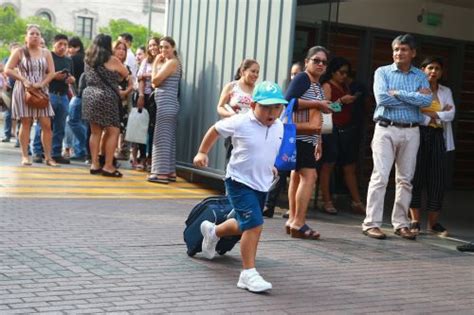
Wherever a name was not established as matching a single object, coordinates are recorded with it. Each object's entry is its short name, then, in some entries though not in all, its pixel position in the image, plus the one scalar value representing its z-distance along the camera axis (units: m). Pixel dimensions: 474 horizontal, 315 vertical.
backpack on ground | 11.01
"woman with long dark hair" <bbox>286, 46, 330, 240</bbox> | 13.08
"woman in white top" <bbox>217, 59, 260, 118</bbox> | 15.22
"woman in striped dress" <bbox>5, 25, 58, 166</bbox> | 18.52
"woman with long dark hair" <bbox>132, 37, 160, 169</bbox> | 19.39
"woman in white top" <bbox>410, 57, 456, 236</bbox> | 14.59
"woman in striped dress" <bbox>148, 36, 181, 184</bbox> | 18.63
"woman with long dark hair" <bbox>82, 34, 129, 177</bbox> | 18.12
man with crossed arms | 13.78
